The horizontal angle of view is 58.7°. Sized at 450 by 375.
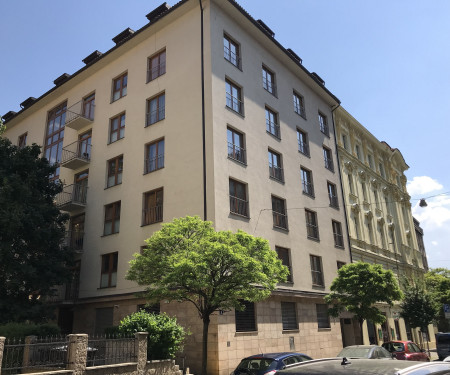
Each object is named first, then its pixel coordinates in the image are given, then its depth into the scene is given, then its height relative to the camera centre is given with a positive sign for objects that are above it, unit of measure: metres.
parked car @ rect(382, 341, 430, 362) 18.97 -1.46
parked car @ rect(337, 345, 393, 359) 15.17 -1.15
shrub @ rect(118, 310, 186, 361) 13.18 -0.15
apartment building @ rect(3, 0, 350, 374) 20.19 +8.85
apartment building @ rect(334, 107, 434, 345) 31.98 +9.65
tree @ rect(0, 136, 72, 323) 19.56 +4.59
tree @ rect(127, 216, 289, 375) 13.97 +1.99
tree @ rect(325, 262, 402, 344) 21.66 +1.57
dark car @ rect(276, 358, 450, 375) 3.37 -0.40
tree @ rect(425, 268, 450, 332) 41.00 +3.38
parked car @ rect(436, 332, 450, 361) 24.32 -1.51
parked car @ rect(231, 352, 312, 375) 12.05 -1.15
